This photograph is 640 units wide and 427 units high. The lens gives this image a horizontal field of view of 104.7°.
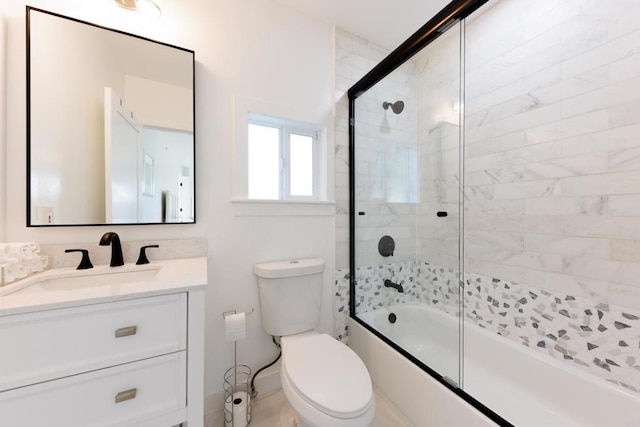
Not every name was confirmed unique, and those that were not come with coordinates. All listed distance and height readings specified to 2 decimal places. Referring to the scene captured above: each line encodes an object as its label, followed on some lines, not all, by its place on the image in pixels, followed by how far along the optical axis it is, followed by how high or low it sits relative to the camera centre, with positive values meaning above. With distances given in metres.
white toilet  0.90 -0.67
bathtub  1.08 -0.83
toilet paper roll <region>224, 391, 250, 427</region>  1.22 -0.99
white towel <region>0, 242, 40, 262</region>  0.88 -0.14
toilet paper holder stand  1.23 -0.97
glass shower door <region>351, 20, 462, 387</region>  1.61 +0.08
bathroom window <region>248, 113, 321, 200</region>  1.59 +0.37
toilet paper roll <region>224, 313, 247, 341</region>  1.20 -0.56
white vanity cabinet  0.67 -0.45
